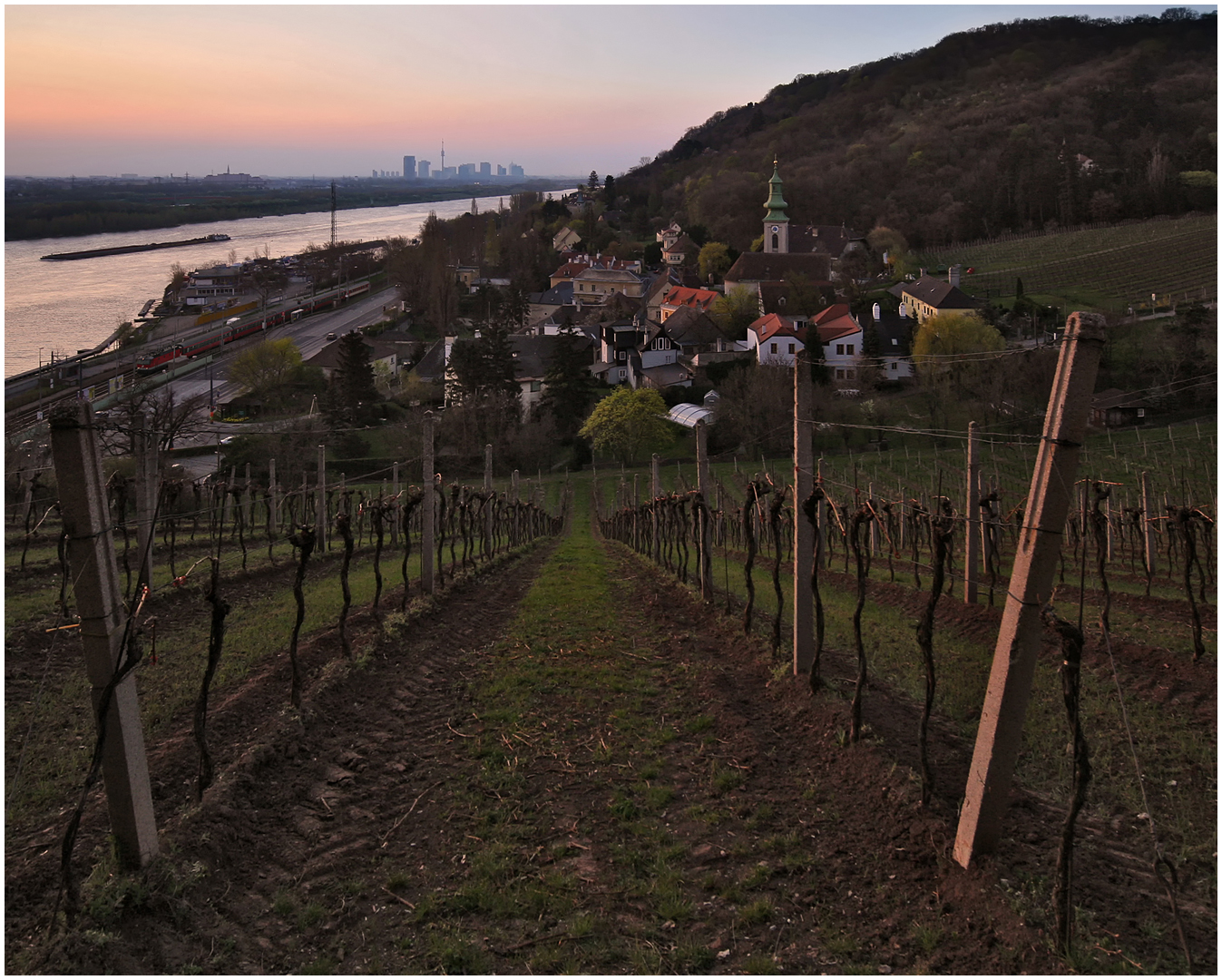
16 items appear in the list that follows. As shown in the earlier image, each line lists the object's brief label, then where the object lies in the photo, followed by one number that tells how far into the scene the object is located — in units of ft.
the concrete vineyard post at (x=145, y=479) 39.65
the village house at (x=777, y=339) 230.89
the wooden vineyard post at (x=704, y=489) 40.11
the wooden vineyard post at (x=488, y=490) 66.54
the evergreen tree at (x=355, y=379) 181.57
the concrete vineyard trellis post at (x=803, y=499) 26.71
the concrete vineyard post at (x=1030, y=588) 14.88
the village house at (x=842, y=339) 226.58
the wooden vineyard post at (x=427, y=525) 43.37
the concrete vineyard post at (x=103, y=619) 14.73
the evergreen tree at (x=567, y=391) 211.20
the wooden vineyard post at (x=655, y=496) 62.64
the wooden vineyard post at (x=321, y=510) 63.07
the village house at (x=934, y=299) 235.81
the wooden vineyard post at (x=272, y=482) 59.92
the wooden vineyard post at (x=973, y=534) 40.24
